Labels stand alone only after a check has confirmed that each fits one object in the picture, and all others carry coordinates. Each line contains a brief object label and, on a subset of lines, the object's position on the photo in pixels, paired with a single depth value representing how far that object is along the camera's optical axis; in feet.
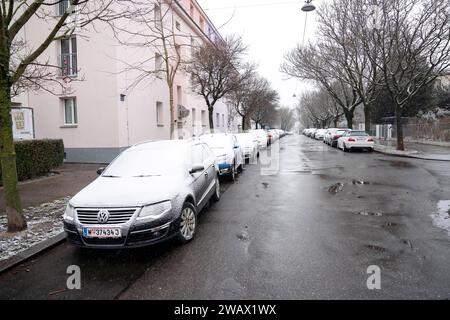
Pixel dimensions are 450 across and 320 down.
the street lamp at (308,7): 45.44
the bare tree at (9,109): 17.17
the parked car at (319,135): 139.54
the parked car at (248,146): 50.61
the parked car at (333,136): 85.62
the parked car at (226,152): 33.91
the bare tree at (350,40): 62.69
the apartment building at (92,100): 51.47
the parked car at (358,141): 68.03
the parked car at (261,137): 79.62
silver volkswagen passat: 13.89
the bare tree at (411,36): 54.39
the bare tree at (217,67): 63.77
